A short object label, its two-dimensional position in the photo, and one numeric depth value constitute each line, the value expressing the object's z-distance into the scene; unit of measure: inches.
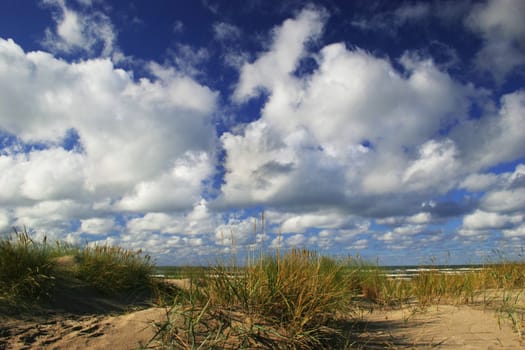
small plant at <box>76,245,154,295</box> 334.6
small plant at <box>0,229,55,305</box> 240.2
